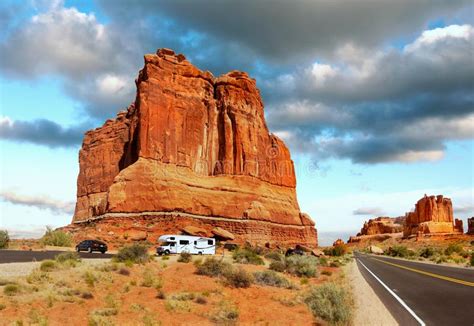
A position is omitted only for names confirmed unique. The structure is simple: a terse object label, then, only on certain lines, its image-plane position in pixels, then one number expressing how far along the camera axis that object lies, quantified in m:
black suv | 45.00
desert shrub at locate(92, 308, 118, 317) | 13.18
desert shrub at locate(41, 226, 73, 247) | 54.62
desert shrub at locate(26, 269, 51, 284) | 16.53
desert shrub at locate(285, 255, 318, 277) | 28.42
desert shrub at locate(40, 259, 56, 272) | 20.02
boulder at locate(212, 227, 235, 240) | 73.56
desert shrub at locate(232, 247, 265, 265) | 34.14
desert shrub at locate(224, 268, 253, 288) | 19.81
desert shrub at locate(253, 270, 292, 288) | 21.45
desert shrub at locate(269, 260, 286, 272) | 29.42
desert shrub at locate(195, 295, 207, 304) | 15.98
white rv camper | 44.75
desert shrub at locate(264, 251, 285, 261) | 41.48
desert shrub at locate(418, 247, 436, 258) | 63.84
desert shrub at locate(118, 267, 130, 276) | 20.77
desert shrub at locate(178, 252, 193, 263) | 31.09
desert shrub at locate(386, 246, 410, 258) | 71.69
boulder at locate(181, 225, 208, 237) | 66.53
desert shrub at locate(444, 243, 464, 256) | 62.81
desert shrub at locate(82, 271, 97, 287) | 16.88
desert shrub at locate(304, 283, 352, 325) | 12.91
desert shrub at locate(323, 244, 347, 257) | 78.39
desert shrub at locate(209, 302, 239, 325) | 13.20
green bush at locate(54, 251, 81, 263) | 24.79
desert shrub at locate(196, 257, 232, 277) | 22.06
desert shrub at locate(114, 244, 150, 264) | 27.67
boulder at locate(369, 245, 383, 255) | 102.00
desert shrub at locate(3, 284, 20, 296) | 14.10
